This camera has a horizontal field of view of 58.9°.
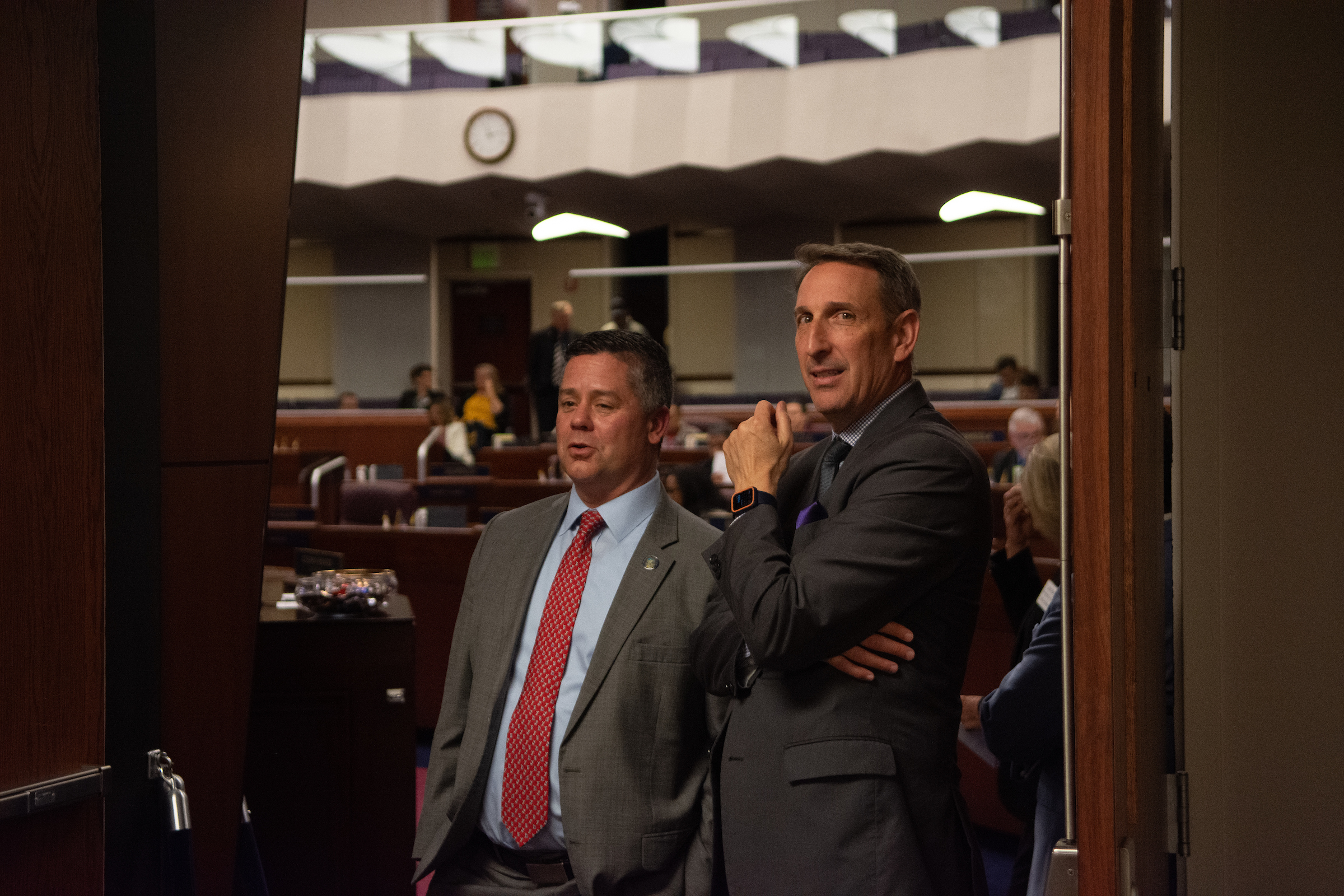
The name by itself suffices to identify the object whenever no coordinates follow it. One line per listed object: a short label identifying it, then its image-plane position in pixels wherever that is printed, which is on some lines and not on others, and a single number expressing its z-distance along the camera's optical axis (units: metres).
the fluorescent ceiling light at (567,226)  6.81
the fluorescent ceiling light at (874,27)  10.95
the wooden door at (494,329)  15.66
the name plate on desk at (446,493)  6.82
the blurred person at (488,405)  10.49
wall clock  12.27
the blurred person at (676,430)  9.17
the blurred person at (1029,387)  10.12
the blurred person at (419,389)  11.81
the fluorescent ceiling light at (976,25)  10.55
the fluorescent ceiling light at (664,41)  11.72
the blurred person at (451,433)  9.36
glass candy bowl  2.73
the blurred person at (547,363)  10.69
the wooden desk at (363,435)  10.62
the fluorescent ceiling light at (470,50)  12.30
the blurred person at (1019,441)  6.99
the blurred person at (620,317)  9.77
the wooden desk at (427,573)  4.85
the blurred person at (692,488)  5.23
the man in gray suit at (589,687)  1.68
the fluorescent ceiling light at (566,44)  12.03
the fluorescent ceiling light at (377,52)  12.30
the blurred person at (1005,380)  10.99
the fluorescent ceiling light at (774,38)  11.36
